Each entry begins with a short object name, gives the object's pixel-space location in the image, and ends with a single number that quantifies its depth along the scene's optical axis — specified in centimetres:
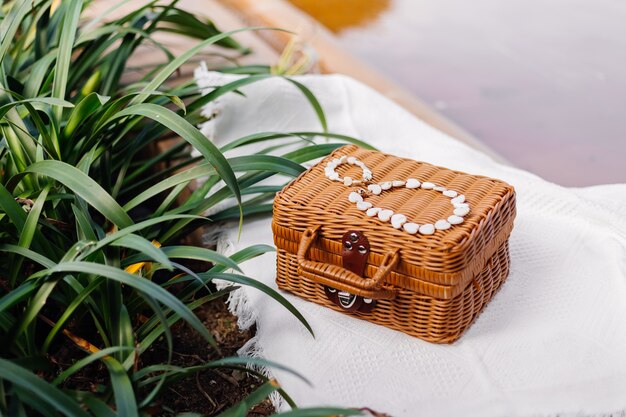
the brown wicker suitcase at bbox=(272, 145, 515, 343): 113
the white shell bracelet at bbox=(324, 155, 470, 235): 114
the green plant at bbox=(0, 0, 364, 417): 100
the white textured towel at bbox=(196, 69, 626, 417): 114
